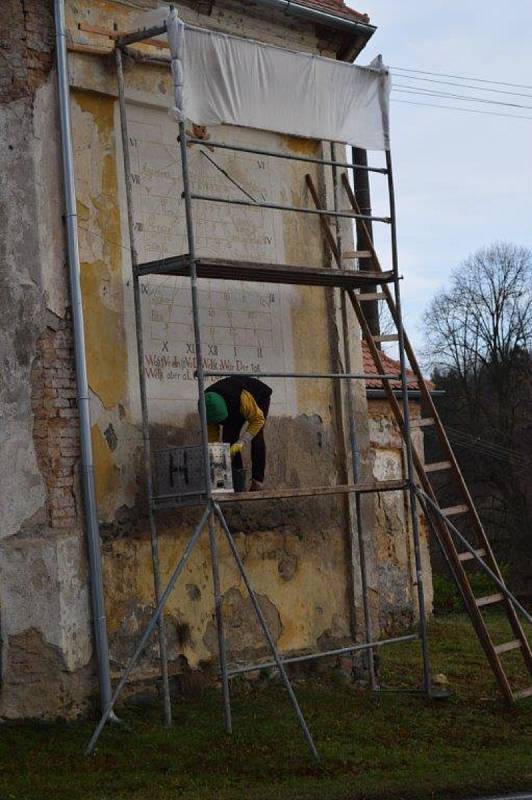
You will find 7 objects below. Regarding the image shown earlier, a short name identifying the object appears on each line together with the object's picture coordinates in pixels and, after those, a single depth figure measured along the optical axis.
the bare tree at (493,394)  40.34
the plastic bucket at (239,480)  11.27
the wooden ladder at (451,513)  11.77
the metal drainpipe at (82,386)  10.34
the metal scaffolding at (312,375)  10.23
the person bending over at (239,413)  10.97
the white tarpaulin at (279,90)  10.85
